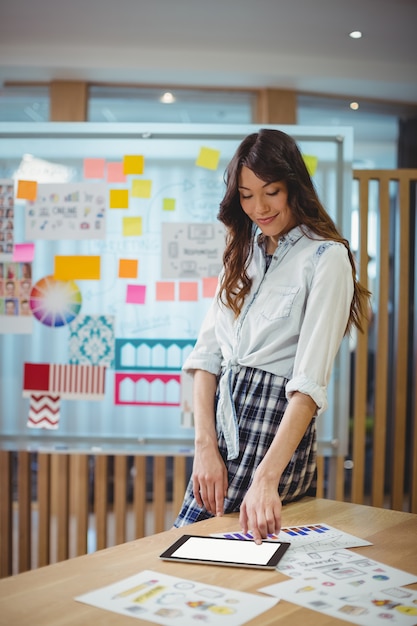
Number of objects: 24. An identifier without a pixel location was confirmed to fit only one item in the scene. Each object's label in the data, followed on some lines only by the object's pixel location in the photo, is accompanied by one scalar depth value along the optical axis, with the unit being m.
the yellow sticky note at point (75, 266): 3.09
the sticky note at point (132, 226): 3.10
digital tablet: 1.15
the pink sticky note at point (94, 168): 3.10
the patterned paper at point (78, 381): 3.08
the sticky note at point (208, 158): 3.09
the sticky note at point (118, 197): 3.10
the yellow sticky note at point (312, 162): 3.08
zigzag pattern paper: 3.10
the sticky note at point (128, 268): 3.09
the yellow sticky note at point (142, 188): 3.10
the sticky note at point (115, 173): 3.10
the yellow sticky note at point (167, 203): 3.10
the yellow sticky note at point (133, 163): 3.10
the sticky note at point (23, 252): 3.12
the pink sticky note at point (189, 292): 3.09
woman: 1.50
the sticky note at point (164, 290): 3.10
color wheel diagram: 3.10
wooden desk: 0.94
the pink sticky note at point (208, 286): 3.09
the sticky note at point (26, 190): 3.11
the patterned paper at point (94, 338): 3.09
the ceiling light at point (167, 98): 3.88
